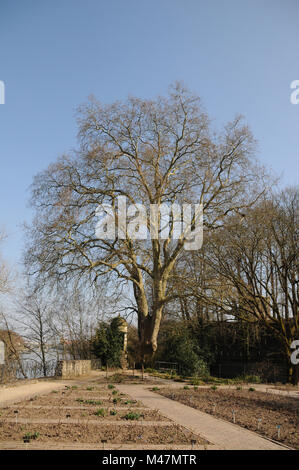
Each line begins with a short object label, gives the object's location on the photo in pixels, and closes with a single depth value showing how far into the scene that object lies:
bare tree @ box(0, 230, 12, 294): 25.08
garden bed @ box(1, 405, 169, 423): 8.86
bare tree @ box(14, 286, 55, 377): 31.31
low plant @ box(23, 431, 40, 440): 6.69
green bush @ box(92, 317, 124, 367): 22.78
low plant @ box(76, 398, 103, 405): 10.91
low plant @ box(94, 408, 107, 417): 9.11
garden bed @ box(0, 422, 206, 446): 6.83
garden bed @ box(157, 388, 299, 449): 7.99
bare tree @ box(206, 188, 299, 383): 17.86
